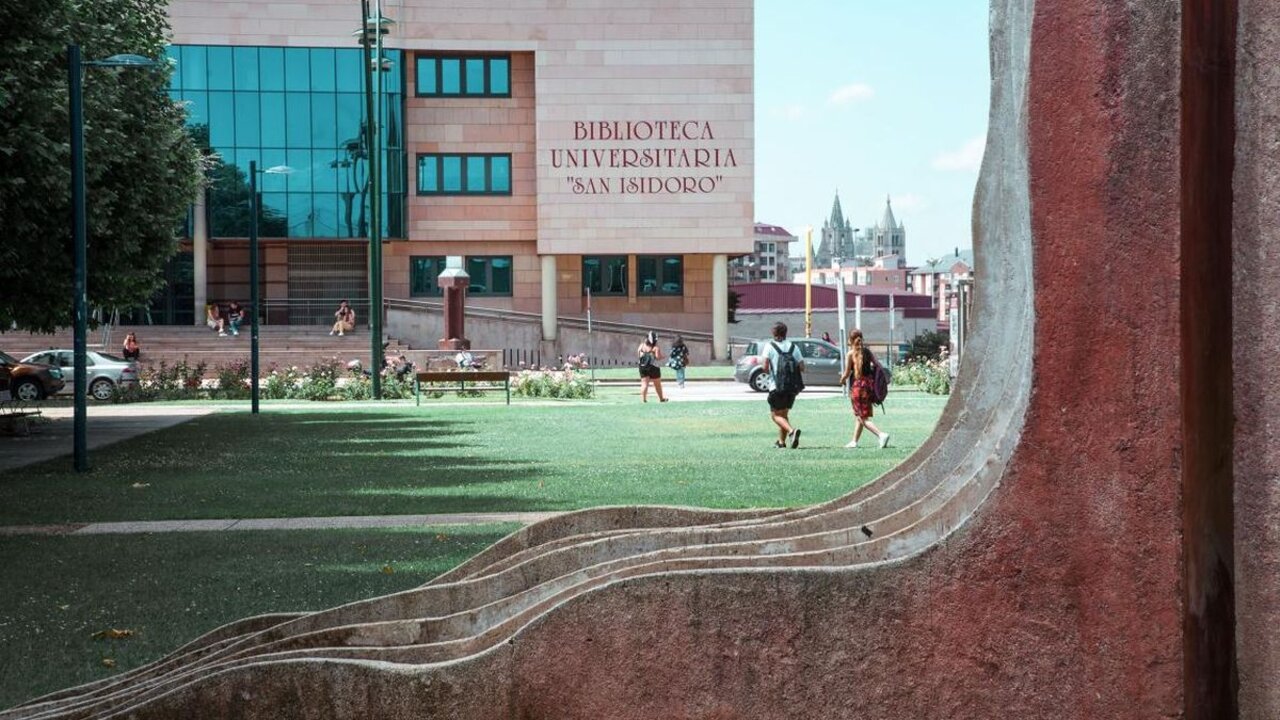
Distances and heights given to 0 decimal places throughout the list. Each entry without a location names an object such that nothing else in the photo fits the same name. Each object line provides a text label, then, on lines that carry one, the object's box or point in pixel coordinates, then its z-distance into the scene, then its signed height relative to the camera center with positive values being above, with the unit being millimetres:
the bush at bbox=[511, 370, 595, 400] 43125 -1441
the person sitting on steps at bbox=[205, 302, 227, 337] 67312 +310
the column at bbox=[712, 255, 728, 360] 73188 +1024
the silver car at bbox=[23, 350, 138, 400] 45281 -1158
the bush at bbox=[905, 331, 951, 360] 71188 -762
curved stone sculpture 4875 -698
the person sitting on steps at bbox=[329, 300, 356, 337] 65750 +263
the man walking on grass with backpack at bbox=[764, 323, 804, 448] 23547 -708
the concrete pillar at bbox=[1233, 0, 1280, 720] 4910 -122
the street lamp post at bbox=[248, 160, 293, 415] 36594 +990
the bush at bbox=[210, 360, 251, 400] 44562 -1475
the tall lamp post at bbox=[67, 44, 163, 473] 21141 +1246
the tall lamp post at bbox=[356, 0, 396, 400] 43550 +2729
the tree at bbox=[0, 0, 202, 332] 22672 +2504
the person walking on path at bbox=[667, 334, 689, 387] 50406 -926
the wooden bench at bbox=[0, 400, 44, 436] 29141 -1603
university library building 69250 +7075
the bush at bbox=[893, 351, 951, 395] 43625 -1222
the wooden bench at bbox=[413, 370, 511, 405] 40188 -1141
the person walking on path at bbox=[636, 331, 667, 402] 39619 -922
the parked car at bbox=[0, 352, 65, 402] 44281 -1325
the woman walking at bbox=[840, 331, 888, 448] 23172 -707
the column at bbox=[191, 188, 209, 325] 69938 +2984
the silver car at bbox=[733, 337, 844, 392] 49156 -1034
